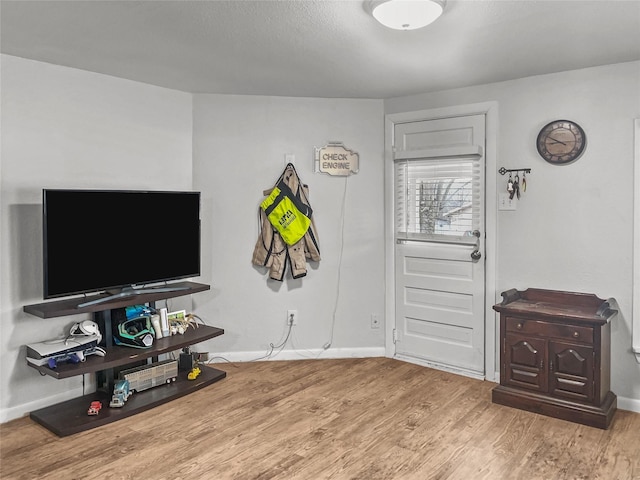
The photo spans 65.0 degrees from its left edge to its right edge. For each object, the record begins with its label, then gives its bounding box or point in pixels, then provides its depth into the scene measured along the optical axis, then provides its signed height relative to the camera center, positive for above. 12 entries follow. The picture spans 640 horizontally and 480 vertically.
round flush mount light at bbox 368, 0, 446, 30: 2.25 +1.00
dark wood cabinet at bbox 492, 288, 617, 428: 3.07 -0.82
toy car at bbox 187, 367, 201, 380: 3.78 -1.11
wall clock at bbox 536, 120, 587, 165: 3.45 +0.61
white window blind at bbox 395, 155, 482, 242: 3.97 +0.25
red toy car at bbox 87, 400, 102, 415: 3.15 -1.14
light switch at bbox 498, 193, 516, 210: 3.74 +0.20
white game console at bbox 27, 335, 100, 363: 3.04 -0.74
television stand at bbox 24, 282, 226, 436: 3.03 -0.86
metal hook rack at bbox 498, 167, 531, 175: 3.67 +0.43
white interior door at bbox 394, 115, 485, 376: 3.96 -0.11
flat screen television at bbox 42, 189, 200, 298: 3.07 -0.08
